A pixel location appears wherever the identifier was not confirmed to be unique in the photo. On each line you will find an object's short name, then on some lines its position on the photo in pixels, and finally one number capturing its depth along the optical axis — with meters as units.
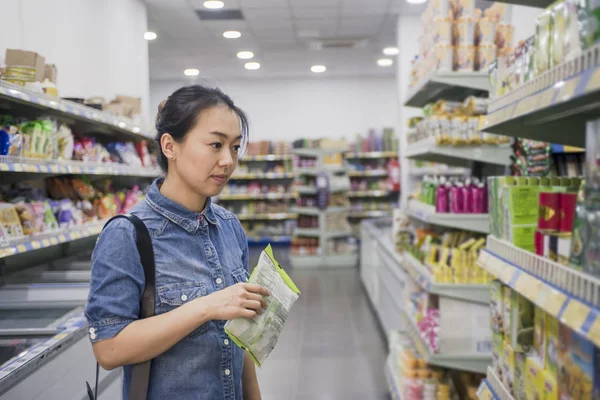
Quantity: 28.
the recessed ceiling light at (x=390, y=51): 10.20
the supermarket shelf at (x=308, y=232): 9.72
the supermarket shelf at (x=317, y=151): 9.98
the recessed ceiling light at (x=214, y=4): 6.88
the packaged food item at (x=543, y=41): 1.35
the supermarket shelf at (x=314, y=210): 9.70
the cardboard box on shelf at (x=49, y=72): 3.50
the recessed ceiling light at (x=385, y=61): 11.23
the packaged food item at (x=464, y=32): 3.31
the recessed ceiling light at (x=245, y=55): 10.28
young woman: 1.31
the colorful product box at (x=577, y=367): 1.11
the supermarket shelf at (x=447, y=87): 3.20
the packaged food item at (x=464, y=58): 3.26
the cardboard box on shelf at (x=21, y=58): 3.03
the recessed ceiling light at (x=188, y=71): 11.64
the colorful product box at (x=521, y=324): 1.56
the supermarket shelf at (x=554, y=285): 1.01
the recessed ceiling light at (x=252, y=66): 11.59
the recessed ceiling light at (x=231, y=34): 8.59
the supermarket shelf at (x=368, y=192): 12.41
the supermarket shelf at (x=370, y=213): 12.37
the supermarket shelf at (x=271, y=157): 12.63
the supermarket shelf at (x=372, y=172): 12.34
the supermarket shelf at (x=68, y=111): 2.61
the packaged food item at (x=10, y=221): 2.61
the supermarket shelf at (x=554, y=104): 1.07
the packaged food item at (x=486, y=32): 3.32
